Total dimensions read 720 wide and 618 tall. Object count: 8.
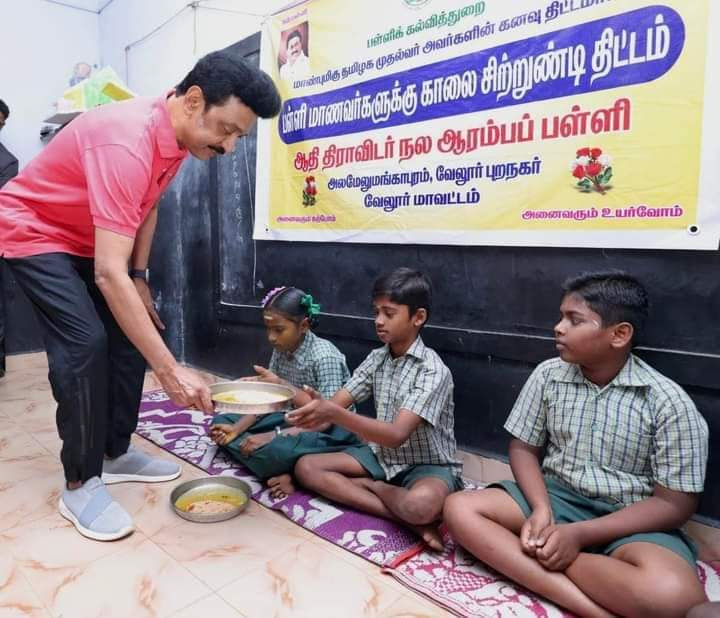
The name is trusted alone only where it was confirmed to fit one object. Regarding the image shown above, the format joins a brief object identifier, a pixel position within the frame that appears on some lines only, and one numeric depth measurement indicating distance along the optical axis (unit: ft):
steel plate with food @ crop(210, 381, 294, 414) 4.64
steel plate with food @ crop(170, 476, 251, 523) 5.49
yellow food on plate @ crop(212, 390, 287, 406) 5.02
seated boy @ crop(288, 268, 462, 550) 5.08
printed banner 4.84
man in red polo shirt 4.53
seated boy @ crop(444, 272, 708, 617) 4.12
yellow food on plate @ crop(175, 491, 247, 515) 5.71
